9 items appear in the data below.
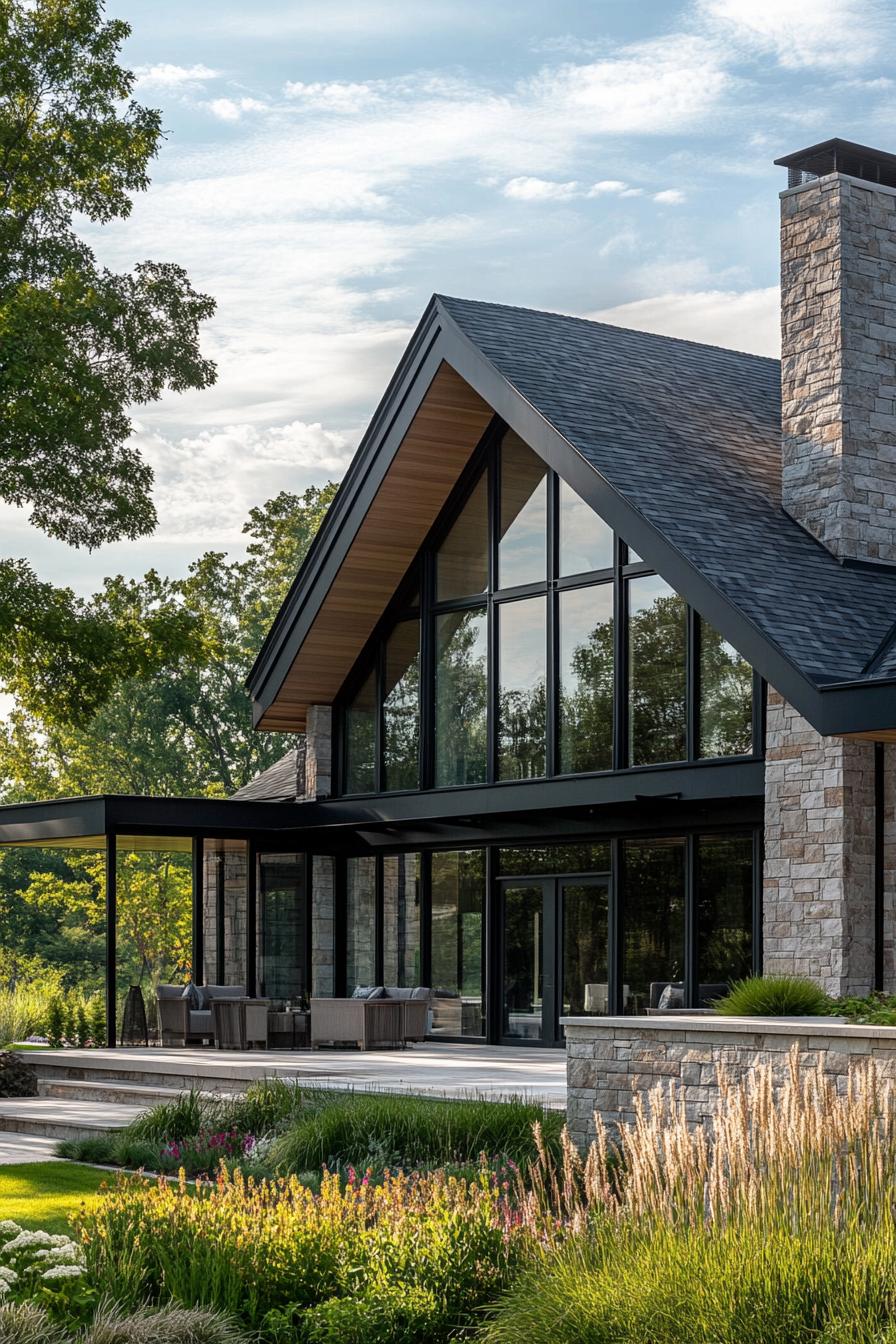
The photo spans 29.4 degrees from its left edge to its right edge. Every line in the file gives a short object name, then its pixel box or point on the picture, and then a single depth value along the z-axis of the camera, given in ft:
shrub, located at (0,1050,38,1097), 53.62
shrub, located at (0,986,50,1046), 70.85
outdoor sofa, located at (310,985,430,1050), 61.46
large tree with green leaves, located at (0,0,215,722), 55.31
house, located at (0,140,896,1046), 47.52
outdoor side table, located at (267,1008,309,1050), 64.13
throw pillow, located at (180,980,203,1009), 66.33
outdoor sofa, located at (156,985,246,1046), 65.82
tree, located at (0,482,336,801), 131.13
